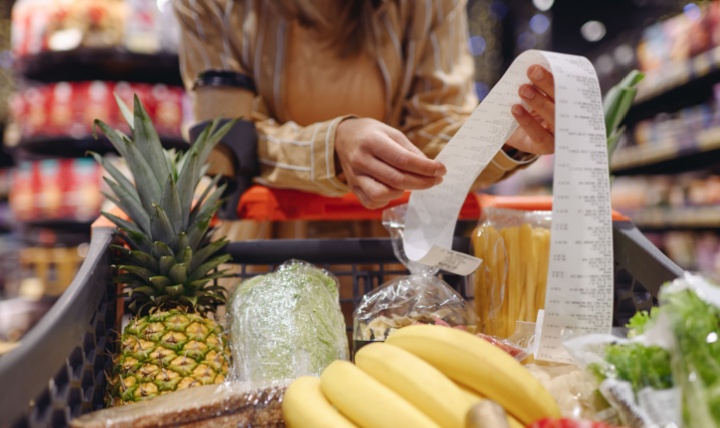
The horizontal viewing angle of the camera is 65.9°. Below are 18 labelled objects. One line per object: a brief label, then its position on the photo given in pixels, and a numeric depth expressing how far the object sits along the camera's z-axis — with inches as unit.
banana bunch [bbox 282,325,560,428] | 22.7
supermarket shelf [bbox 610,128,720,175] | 137.7
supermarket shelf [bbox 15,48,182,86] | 127.6
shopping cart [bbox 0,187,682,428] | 21.7
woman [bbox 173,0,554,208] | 55.3
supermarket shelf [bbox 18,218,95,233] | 127.7
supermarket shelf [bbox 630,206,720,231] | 143.6
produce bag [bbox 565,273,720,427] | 20.3
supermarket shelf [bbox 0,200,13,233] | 214.5
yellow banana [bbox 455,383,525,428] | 23.0
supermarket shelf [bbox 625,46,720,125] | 135.1
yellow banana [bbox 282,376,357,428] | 23.4
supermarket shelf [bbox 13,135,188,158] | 127.6
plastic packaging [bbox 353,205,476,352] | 37.2
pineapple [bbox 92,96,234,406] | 34.1
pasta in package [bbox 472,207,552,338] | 38.3
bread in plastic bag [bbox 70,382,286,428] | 24.8
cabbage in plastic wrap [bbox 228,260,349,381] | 37.2
